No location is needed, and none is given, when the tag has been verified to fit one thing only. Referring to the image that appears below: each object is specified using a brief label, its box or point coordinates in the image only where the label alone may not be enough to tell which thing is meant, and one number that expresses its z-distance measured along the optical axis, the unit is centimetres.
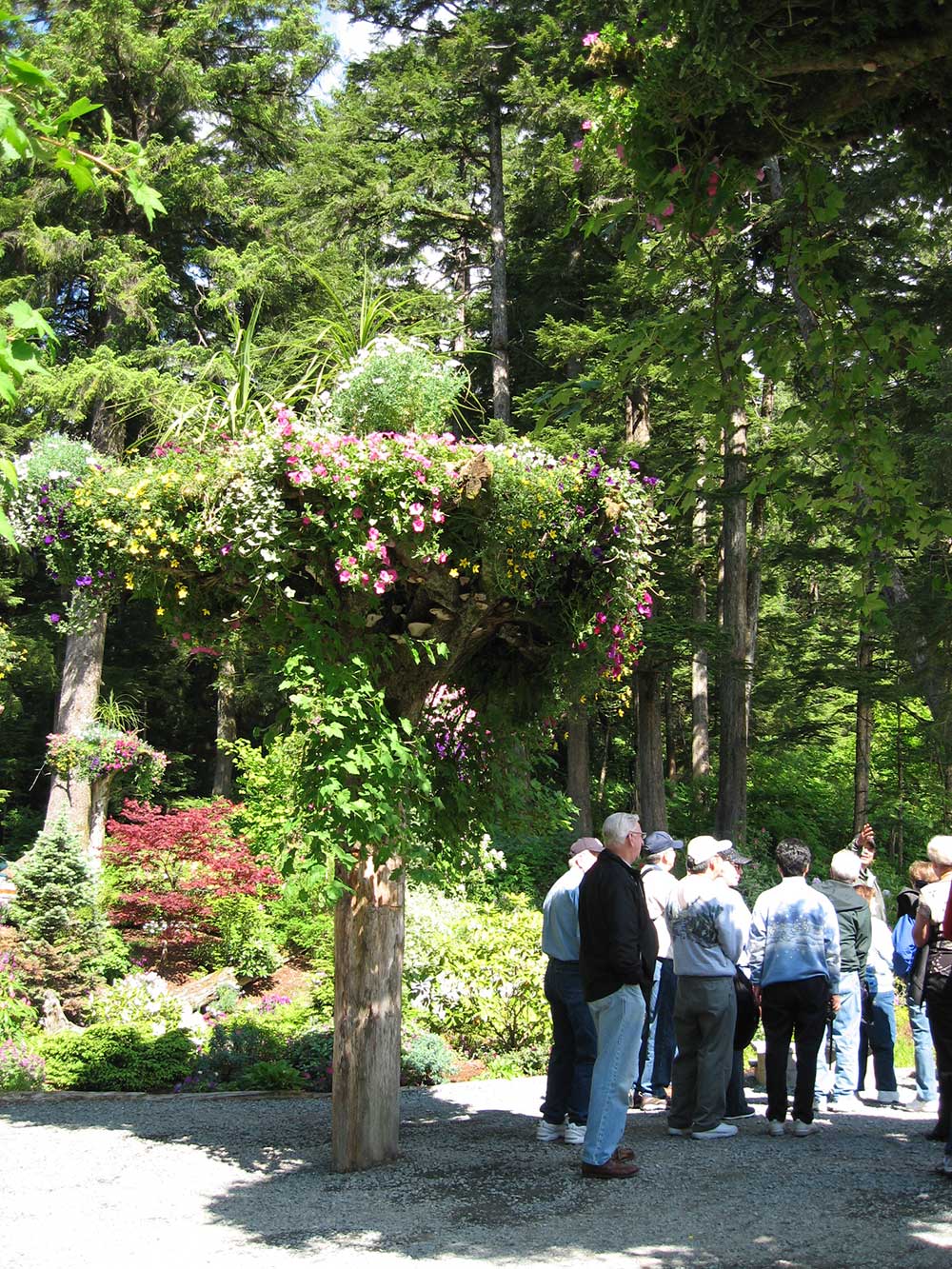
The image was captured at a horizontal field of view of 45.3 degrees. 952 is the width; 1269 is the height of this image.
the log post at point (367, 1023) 582
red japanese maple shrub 1289
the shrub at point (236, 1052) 897
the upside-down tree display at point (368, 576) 539
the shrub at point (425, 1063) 862
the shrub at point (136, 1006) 1043
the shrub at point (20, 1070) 880
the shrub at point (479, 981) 951
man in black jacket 539
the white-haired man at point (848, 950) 705
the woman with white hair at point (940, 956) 549
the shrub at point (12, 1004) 1005
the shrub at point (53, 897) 1222
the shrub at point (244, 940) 1259
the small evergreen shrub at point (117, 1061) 884
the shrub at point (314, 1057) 881
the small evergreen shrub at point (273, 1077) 855
